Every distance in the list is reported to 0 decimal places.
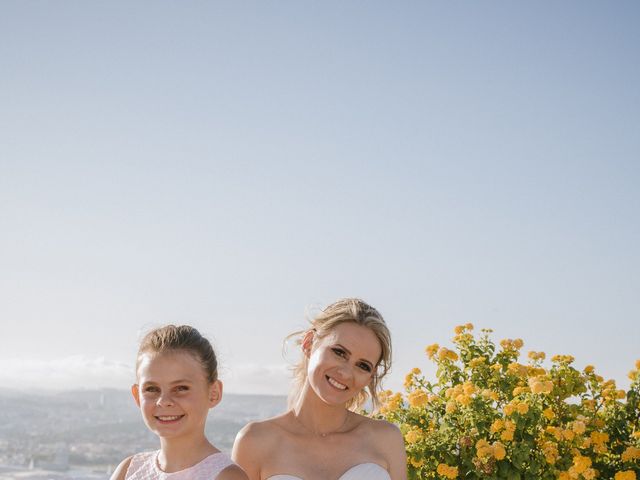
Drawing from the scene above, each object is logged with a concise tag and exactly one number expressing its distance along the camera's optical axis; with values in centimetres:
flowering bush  470
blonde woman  359
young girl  278
